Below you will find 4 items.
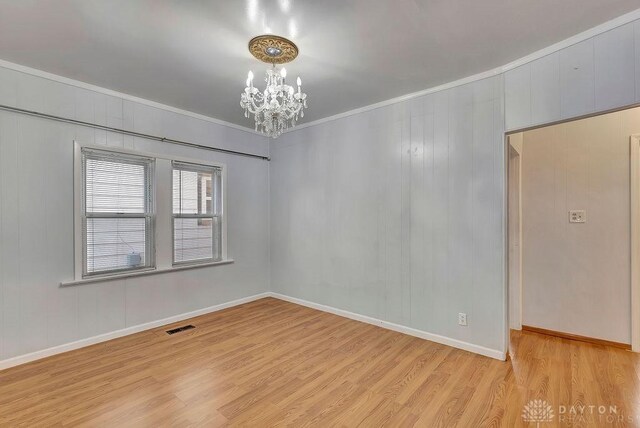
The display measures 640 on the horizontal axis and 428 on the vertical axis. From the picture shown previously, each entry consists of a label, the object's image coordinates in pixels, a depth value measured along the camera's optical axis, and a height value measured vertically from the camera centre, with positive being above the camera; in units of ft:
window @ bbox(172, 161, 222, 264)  12.67 +0.18
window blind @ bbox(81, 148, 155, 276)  10.30 +0.19
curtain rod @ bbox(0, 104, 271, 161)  8.95 +3.17
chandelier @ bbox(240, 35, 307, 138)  7.57 +3.38
